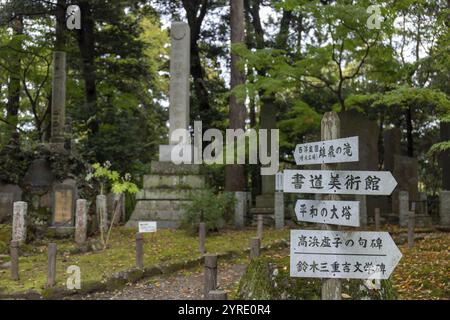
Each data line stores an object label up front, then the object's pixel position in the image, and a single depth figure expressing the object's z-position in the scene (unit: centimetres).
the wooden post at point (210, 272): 513
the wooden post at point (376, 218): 1256
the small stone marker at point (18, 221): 974
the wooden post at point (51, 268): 681
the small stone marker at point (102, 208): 1117
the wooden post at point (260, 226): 1087
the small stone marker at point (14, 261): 731
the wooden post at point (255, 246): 770
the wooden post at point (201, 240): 944
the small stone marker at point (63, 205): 1152
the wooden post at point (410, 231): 993
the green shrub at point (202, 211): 1135
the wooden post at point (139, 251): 781
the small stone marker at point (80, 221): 1054
